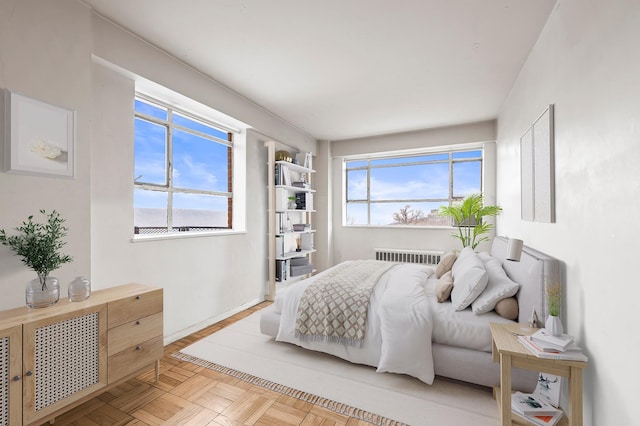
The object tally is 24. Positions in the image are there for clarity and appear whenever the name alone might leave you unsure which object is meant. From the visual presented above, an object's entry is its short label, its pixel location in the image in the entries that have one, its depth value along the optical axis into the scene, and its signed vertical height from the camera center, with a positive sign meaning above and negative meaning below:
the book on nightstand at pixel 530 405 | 1.56 -1.11
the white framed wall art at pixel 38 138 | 1.60 +0.47
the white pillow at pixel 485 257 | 2.78 -0.46
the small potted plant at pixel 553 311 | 1.52 -0.55
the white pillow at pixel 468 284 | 2.09 -0.54
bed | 1.85 -0.88
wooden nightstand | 1.34 -0.77
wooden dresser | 1.36 -0.78
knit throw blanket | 2.28 -0.83
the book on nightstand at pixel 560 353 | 1.35 -0.69
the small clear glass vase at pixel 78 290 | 1.72 -0.47
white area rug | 1.75 -1.25
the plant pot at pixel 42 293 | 1.57 -0.45
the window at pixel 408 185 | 4.77 +0.51
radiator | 4.68 -0.73
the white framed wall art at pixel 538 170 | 1.91 +0.34
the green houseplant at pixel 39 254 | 1.57 -0.23
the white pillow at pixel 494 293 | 2.02 -0.58
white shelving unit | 4.05 -0.13
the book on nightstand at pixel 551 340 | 1.41 -0.66
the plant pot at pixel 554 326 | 1.51 -0.62
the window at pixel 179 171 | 2.69 +0.47
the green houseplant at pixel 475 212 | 3.82 +0.02
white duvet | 2.02 -0.91
